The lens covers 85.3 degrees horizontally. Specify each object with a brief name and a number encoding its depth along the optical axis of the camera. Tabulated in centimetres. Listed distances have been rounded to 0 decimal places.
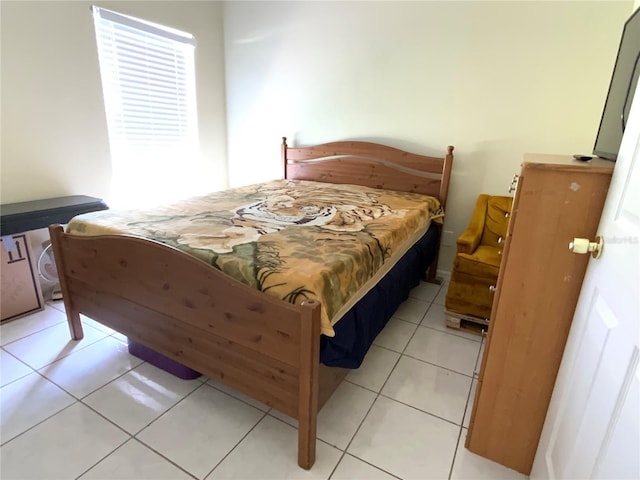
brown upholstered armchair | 222
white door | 73
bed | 125
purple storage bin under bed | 183
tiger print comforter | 135
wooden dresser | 109
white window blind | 296
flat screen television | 114
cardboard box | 232
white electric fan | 259
